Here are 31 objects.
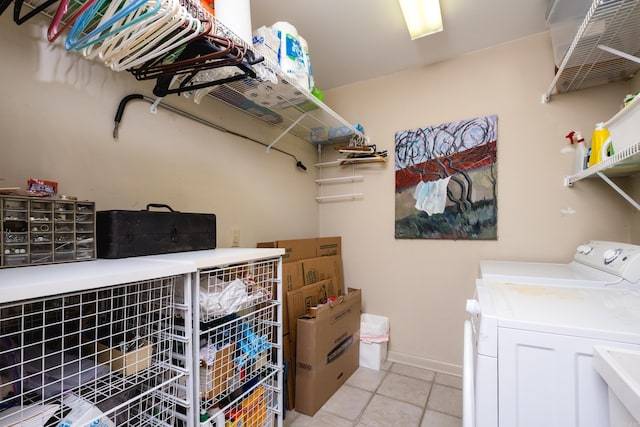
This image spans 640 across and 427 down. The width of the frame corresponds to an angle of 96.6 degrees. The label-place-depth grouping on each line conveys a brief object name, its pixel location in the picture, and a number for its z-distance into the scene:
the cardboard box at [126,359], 0.87
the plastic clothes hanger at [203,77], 1.07
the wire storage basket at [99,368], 0.75
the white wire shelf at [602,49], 1.18
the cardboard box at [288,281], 1.81
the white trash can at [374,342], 2.28
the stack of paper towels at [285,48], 1.41
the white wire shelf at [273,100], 1.28
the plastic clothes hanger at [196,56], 1.00
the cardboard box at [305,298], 1.84
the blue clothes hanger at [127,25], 0.80
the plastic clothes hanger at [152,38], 0.86
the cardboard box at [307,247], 1.97
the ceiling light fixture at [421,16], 1.60
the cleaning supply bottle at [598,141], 1.48
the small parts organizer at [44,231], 0.81
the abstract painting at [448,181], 2.11
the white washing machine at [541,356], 0.73
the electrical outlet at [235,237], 1.86
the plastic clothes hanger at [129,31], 0.81
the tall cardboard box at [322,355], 1.75
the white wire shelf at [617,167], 1.13
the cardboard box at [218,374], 1.09
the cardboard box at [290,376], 1.79
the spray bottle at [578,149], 1.75
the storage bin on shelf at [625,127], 1.23
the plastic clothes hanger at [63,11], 0.78
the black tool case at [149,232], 1.01
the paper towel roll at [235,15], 1.14
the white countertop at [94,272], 0.59
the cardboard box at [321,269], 2.10
